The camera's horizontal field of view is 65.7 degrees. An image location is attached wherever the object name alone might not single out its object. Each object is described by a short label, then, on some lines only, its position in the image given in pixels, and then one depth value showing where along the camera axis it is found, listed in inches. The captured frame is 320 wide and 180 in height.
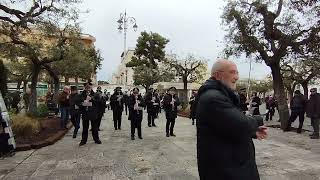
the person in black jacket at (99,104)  282.0
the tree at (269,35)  389.8
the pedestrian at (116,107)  390.8
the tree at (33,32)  311.9
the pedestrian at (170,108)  327.8
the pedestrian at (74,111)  315.0
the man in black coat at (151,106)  417.8
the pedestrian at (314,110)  324.3
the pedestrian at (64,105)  361.5
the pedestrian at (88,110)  272.1
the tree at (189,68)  1020.9
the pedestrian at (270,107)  579.4
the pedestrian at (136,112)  305.2
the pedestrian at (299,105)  367.5
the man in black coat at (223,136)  77.2
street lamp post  805.1
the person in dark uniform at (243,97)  317.8
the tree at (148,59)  1304.7
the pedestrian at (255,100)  385.8
